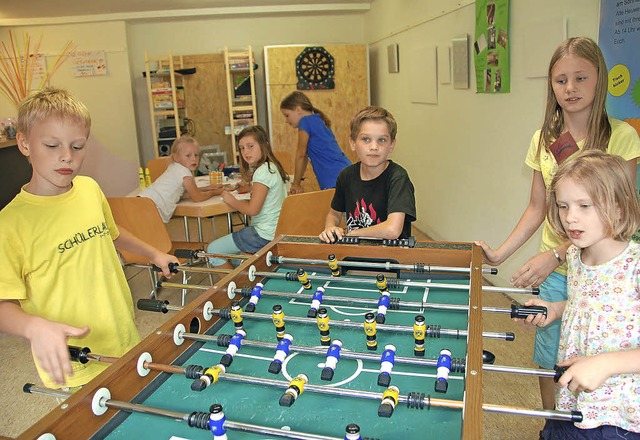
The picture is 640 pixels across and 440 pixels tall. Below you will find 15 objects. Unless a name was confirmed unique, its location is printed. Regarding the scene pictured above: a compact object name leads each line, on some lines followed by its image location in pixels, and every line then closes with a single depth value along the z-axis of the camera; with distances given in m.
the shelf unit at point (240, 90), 6.57
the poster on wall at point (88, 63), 6.91
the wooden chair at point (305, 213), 2.87
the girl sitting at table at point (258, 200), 3.25
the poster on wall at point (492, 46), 3.25
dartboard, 6.53
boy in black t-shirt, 2.10
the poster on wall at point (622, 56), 2.03
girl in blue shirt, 3.97
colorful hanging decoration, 6.82
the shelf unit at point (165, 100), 6.64
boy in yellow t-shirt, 1.43
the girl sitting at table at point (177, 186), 3.46
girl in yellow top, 1.64
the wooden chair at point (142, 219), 3.12
